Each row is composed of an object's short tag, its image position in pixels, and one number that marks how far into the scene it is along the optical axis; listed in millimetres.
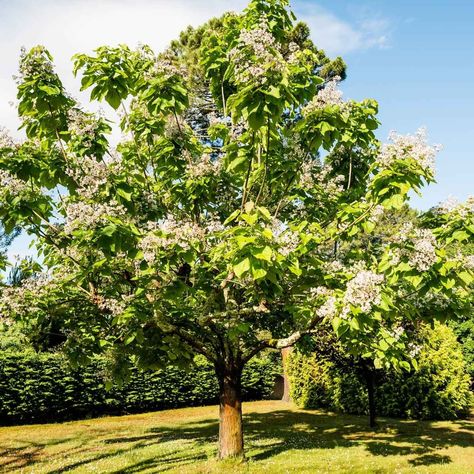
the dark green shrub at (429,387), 20172
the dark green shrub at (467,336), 23484
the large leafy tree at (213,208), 7293
